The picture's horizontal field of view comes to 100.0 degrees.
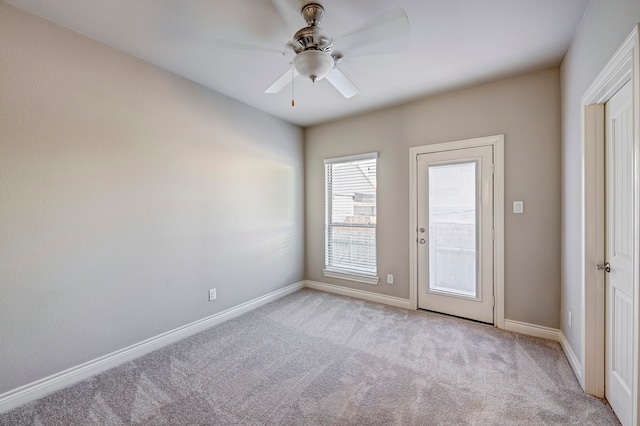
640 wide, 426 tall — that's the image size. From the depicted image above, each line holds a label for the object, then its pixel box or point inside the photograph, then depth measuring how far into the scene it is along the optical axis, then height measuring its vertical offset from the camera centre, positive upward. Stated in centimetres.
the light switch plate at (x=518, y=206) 274 +3
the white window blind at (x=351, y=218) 381 -12
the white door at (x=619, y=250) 152 -26
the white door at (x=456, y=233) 294 -27
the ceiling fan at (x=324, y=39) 166 +117
